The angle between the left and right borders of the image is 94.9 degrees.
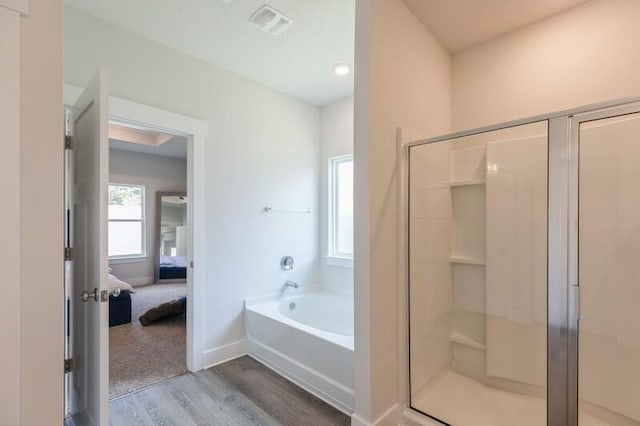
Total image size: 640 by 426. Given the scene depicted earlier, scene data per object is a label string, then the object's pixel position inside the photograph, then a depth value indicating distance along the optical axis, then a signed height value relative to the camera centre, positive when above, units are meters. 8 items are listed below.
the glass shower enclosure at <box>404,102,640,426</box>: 1.38 -0.35
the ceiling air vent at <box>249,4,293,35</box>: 1.90 +1.30
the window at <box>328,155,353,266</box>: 3.38 +0.05
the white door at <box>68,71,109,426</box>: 1.31 -0.22
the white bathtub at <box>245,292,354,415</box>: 2.03 -1.07
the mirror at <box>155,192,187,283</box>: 5.92 -0.52
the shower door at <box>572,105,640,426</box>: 1.47 -0.32
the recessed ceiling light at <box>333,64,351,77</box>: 2.59 +1.29
